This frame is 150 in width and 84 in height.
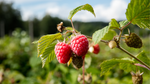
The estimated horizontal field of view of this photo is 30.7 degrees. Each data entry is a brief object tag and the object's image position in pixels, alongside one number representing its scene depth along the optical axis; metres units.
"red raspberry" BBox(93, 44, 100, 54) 0.36
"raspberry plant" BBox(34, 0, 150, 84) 0.29
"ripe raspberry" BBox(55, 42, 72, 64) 0.30
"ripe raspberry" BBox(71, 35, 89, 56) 0.30
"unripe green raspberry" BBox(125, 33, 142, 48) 0.31
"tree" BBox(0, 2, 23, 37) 17.52
